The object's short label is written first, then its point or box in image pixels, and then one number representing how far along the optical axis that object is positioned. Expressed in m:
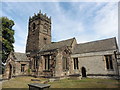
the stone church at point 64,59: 21.64
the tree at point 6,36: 29.81
